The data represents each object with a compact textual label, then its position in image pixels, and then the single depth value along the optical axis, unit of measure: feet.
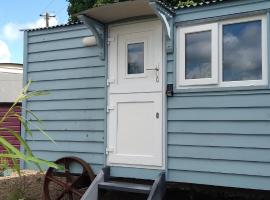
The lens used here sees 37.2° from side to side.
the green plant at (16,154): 5.31
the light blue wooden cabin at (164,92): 14.35
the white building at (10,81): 48.62
